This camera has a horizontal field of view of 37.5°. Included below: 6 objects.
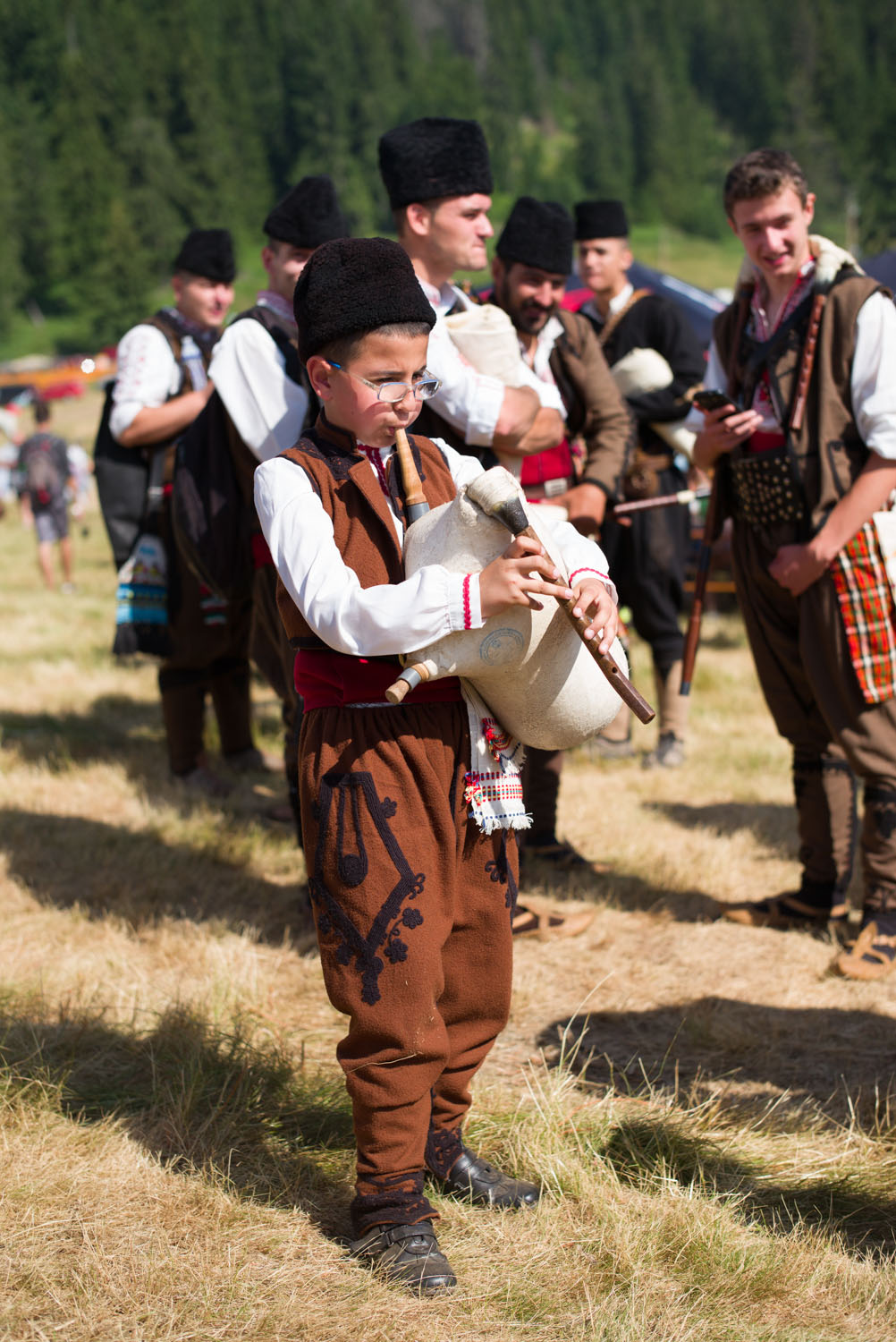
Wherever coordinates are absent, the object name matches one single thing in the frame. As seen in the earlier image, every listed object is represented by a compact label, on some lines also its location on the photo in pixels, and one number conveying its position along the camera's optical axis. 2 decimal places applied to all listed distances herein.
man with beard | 4.07
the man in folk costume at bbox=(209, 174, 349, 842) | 3.72
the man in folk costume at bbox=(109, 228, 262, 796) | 5.00
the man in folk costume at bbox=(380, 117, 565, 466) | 3.35
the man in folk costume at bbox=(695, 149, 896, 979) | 3.64
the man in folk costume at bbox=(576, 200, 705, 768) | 5.80
